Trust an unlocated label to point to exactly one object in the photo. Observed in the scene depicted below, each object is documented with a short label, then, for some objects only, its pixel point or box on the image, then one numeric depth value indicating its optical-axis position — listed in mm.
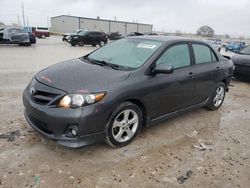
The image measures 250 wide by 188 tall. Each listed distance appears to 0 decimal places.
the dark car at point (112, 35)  30518
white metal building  48383
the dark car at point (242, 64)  6445
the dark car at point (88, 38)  18023
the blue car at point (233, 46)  22555
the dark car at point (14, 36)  14385
